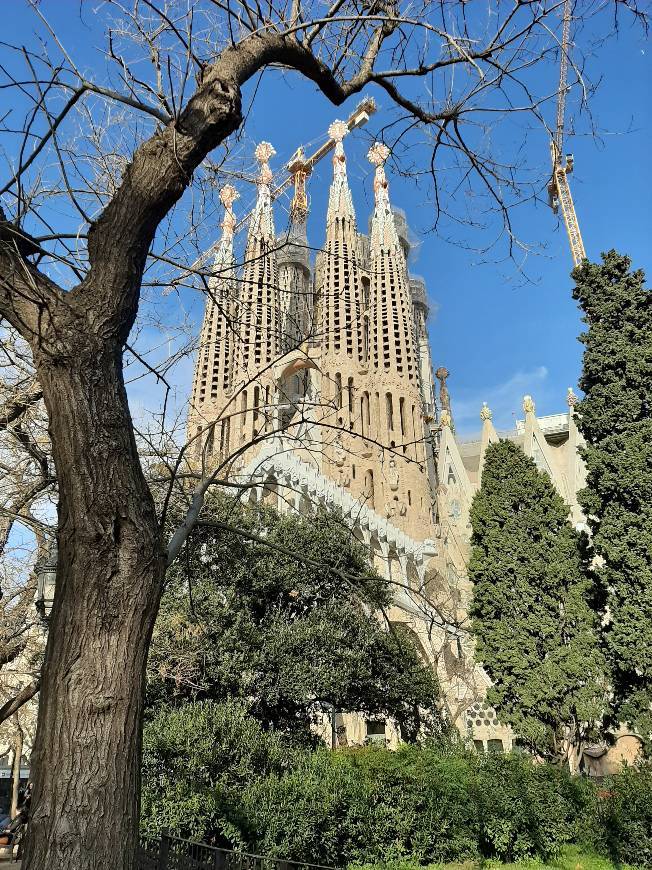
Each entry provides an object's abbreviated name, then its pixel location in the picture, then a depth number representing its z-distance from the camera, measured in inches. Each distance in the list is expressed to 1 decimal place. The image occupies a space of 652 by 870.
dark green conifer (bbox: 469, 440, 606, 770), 427.8
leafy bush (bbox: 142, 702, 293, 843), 241.9
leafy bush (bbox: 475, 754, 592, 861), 291.9
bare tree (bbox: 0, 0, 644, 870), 65.2
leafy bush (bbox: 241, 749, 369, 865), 235.9
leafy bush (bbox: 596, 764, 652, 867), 274.7
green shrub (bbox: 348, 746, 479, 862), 267.9
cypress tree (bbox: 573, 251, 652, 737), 409.1
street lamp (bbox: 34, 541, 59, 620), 175.6
